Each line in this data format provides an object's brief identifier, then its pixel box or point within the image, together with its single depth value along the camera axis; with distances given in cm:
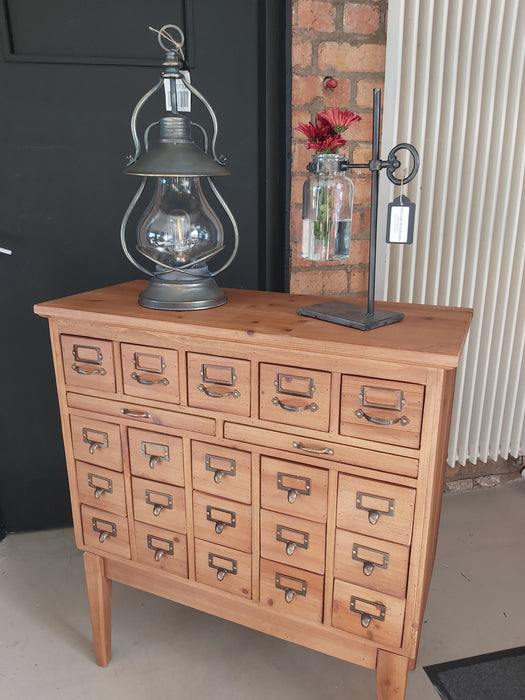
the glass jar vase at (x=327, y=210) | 129
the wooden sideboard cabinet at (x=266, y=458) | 118
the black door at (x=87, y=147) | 185
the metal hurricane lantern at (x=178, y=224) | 139
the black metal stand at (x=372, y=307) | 123
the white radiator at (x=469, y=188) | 187
